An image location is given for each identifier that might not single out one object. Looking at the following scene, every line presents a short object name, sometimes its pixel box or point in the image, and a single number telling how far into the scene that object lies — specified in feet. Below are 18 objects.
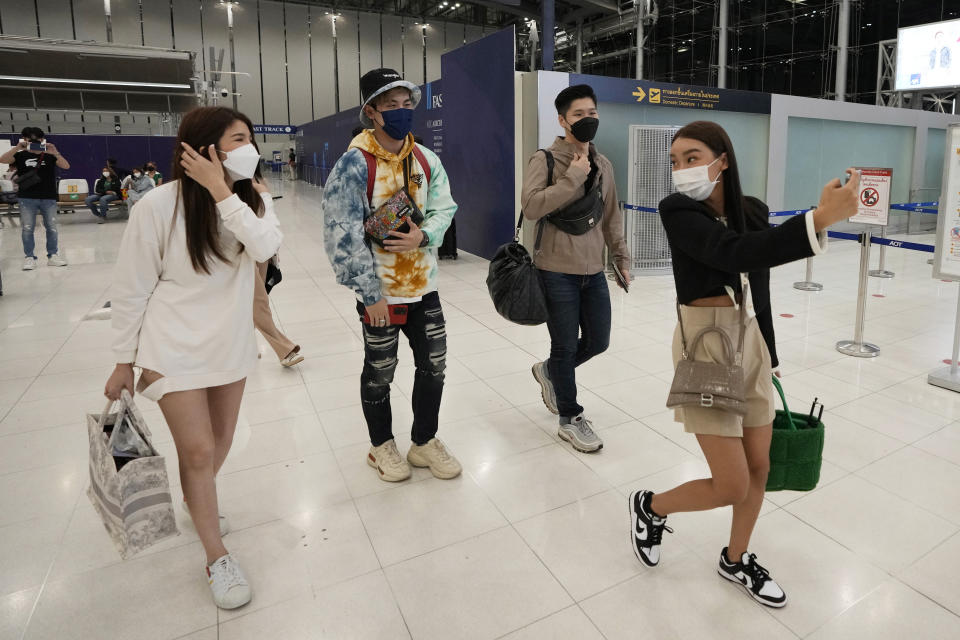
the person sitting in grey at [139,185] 32.55
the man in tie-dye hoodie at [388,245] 7.02
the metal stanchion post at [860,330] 13.97
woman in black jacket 4.84
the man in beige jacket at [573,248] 8.27
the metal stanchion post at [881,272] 22.71
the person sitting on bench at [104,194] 43.07
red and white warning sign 15.96
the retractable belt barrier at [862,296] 13.85
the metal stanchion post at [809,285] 21.15
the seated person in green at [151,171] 36.14
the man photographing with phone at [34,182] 23.53
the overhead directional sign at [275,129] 91.15
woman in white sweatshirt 5.29
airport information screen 40.60
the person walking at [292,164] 93.76
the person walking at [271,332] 12.59
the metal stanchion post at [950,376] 11.80
